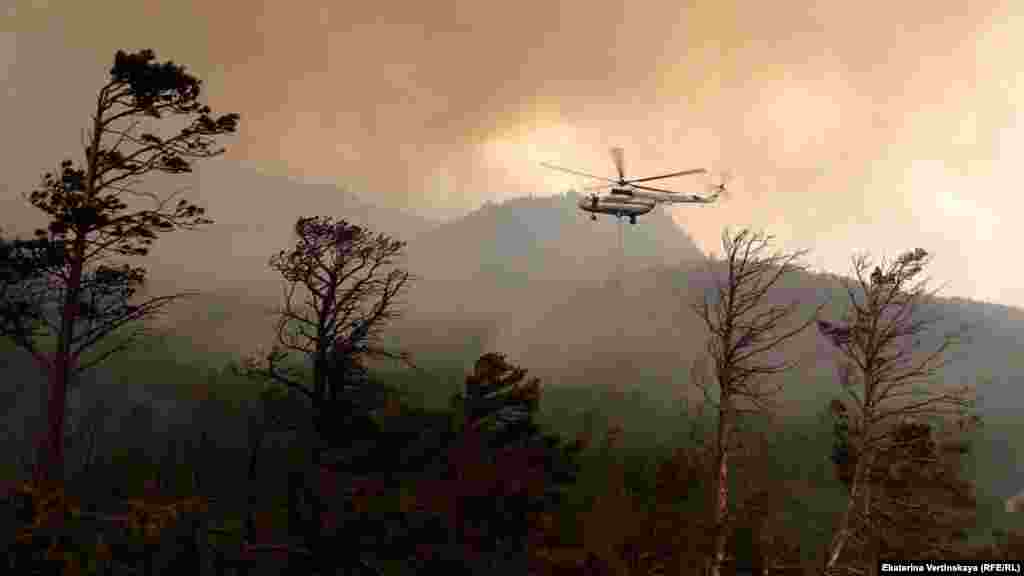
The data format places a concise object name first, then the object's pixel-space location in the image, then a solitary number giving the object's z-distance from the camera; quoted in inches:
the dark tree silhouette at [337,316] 823.1
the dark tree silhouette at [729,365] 599.2
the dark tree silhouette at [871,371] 644.1
